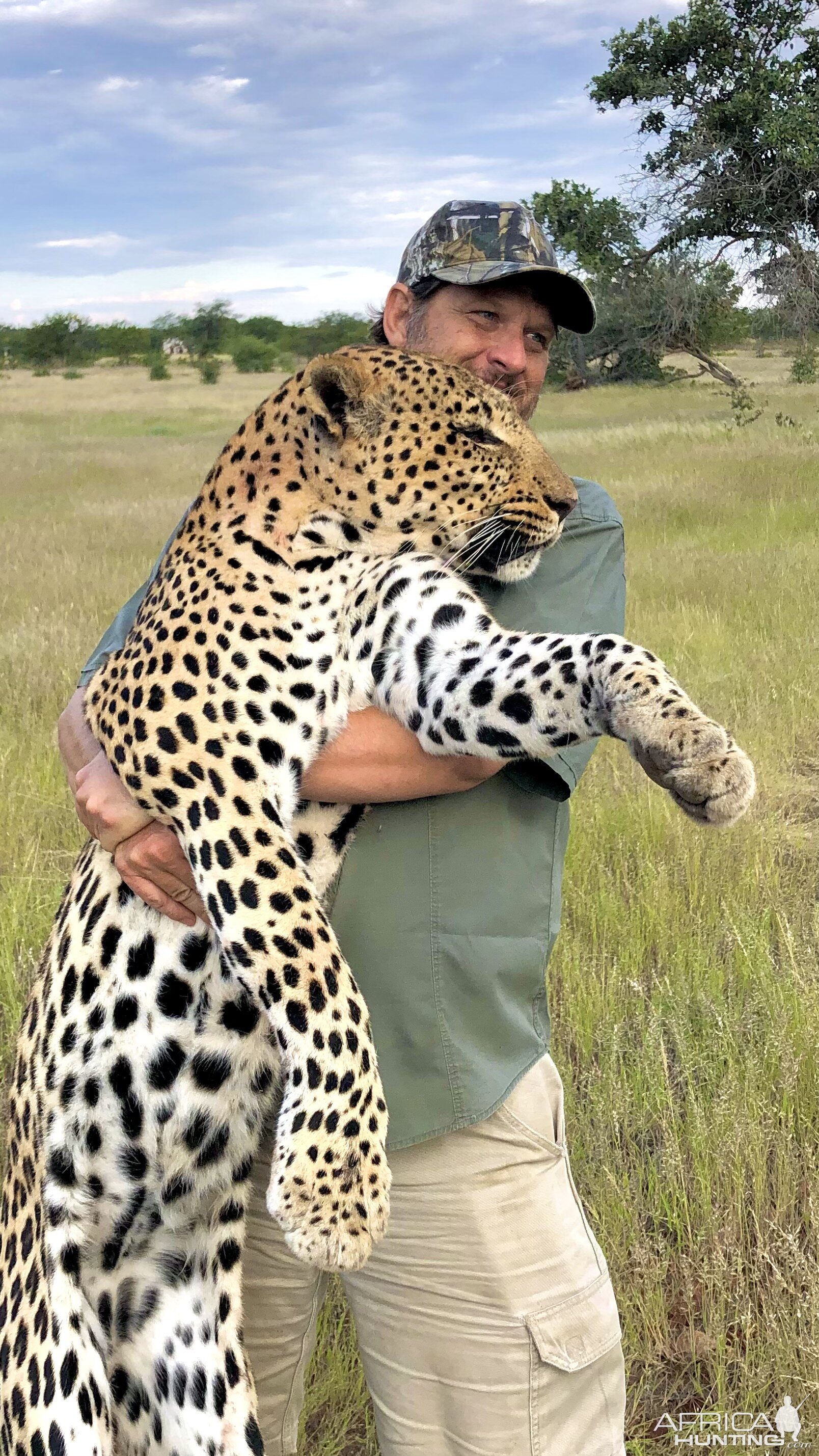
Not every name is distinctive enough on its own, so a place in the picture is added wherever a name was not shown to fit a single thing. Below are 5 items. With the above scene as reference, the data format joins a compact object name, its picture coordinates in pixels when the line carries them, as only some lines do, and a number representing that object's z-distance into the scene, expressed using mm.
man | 2498
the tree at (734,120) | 19125
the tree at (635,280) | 19500
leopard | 2268
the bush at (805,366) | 21141
